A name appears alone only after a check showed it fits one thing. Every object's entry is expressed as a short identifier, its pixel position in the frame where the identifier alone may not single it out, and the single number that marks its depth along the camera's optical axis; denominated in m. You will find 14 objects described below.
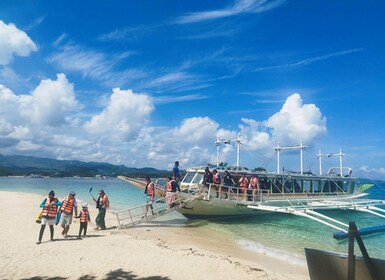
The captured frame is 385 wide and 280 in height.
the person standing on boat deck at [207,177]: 19.98
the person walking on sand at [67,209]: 13.16
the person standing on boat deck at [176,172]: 20.36
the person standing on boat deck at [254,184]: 22.55
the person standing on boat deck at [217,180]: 20.48
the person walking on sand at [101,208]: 15.49
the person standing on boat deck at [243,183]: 22.02
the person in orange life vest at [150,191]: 18.96
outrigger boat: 19.66
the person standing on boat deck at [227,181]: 21.19
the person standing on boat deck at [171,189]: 19.20
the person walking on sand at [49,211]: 12.11
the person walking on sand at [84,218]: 13.37
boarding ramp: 17.31
